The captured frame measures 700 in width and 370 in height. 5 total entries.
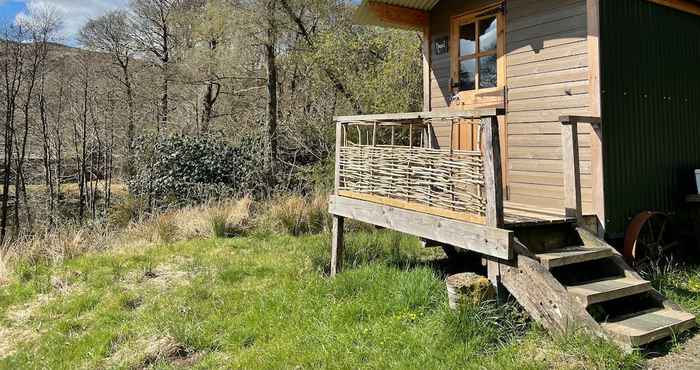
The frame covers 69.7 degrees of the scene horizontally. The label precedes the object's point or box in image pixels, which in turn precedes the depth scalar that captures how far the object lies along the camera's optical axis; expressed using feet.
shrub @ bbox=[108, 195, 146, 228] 40.91
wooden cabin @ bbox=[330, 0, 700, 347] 12.60
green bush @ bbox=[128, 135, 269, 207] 42.34
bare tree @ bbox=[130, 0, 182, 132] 60.49
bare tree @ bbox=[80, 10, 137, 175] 59.11
